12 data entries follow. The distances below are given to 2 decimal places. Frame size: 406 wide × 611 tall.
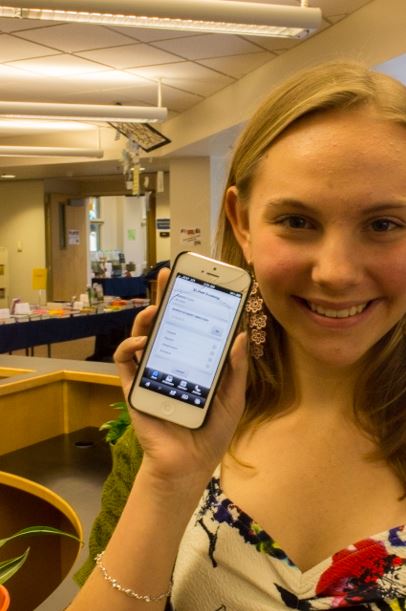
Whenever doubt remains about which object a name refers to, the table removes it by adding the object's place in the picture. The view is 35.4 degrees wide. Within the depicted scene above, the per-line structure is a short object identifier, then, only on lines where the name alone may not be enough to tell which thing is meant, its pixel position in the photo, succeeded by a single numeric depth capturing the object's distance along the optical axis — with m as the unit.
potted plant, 1.02
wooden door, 11.83
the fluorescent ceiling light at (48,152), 6.92
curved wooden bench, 2.61
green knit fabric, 1.03
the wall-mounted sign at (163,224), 12.09
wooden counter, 2.54
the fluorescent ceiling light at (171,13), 2.83
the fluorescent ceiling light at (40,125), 7.70
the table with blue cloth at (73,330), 5.78
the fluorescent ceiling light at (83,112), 4.95
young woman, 0.78
